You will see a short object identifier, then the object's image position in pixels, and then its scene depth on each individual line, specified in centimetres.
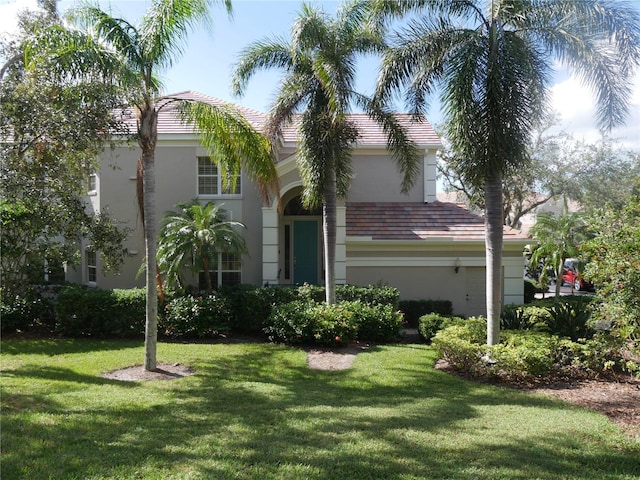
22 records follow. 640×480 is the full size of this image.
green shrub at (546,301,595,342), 1017
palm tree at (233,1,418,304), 1039
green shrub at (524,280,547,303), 1970
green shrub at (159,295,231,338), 1177
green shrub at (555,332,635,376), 859
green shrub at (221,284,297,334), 1253
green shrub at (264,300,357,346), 1082
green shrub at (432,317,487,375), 899
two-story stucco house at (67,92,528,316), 1467
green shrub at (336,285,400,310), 1266
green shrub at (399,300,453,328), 1424
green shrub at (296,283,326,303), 1260
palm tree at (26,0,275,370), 793
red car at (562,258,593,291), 2675
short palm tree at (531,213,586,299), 1379
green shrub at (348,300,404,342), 1164
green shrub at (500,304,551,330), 1115
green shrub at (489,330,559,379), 842
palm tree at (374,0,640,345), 870
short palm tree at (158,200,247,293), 1223
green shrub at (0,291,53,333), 1209
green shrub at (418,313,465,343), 1171
